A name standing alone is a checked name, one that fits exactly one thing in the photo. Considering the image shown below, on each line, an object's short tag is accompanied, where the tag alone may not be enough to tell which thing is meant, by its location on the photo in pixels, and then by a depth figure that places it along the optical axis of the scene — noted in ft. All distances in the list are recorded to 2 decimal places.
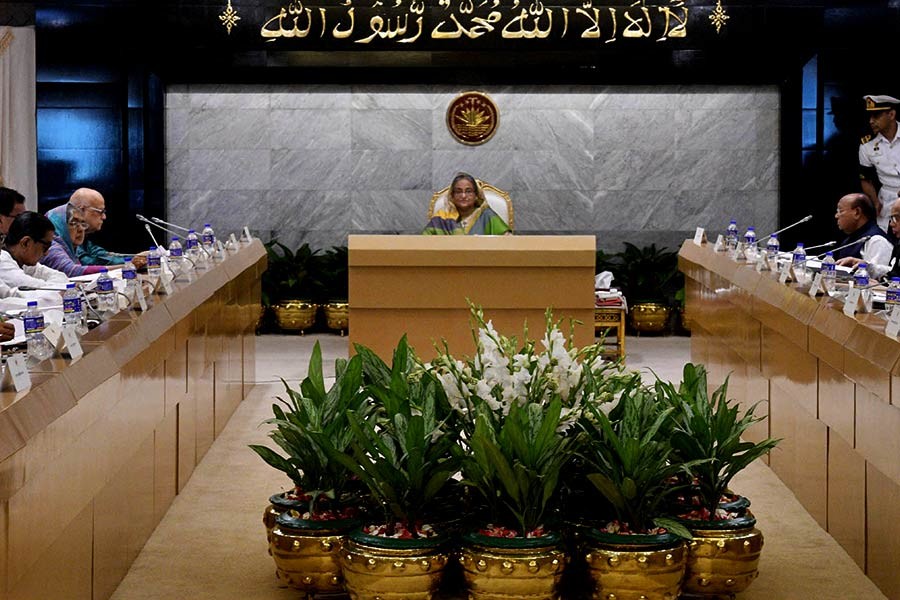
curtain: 37.32
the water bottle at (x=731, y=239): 27.96
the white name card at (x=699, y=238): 29.73
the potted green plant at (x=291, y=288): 38.29
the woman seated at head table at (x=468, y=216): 31.42
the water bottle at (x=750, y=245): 25.68
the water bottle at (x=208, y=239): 27.22
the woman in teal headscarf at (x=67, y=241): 26.43
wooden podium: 27.61
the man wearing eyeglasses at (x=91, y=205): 27.81
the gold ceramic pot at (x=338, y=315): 38.42
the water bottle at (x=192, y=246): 25.44
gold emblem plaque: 39.14
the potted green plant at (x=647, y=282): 38.09
